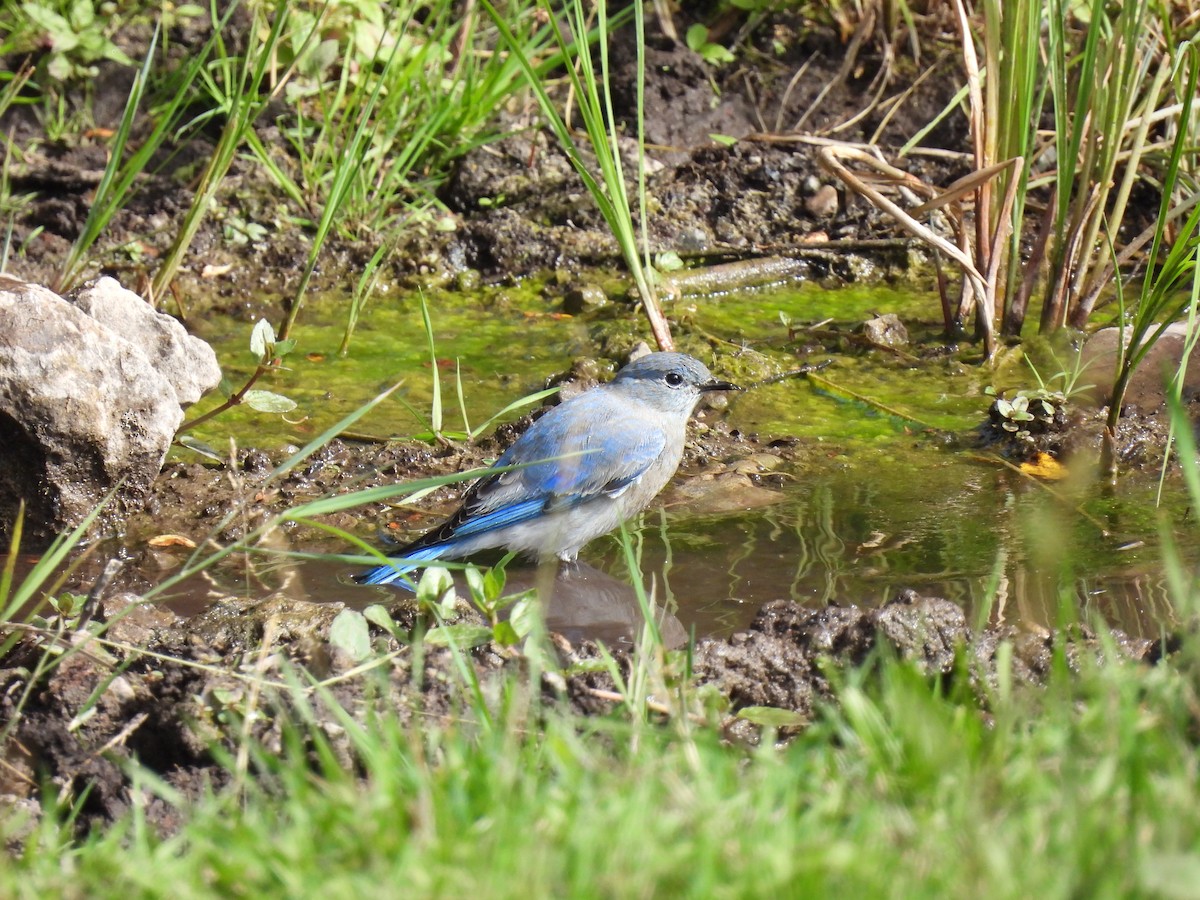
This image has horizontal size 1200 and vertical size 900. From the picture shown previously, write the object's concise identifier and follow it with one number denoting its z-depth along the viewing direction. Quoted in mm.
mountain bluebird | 9172
